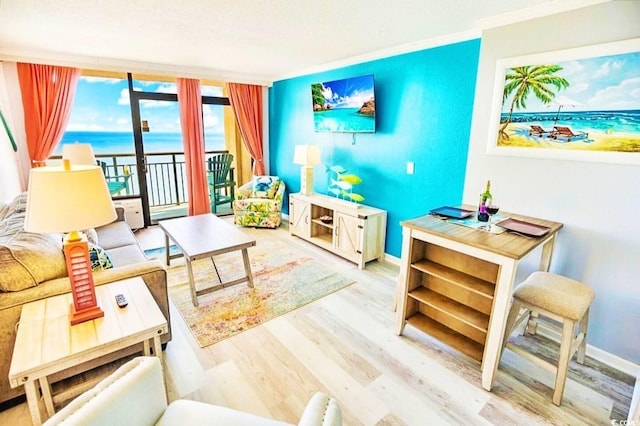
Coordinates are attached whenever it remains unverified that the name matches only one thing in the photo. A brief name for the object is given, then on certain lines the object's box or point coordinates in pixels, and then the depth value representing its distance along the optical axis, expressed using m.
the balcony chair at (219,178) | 5.38
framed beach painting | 1.88
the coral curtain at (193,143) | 4.61
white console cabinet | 3.46
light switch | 3.31
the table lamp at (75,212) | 1.29
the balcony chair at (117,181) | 4.83
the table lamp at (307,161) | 4.14
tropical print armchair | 4.81
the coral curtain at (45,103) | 3.66
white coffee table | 2.69
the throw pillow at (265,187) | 4.95
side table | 1.23
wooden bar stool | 1.71
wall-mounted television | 3.50
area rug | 2.51
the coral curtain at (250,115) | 5.12
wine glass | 2.03
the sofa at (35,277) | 1.55
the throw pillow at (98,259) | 1.90
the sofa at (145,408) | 0.92
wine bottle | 2.07
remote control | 1.60
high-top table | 1.76
